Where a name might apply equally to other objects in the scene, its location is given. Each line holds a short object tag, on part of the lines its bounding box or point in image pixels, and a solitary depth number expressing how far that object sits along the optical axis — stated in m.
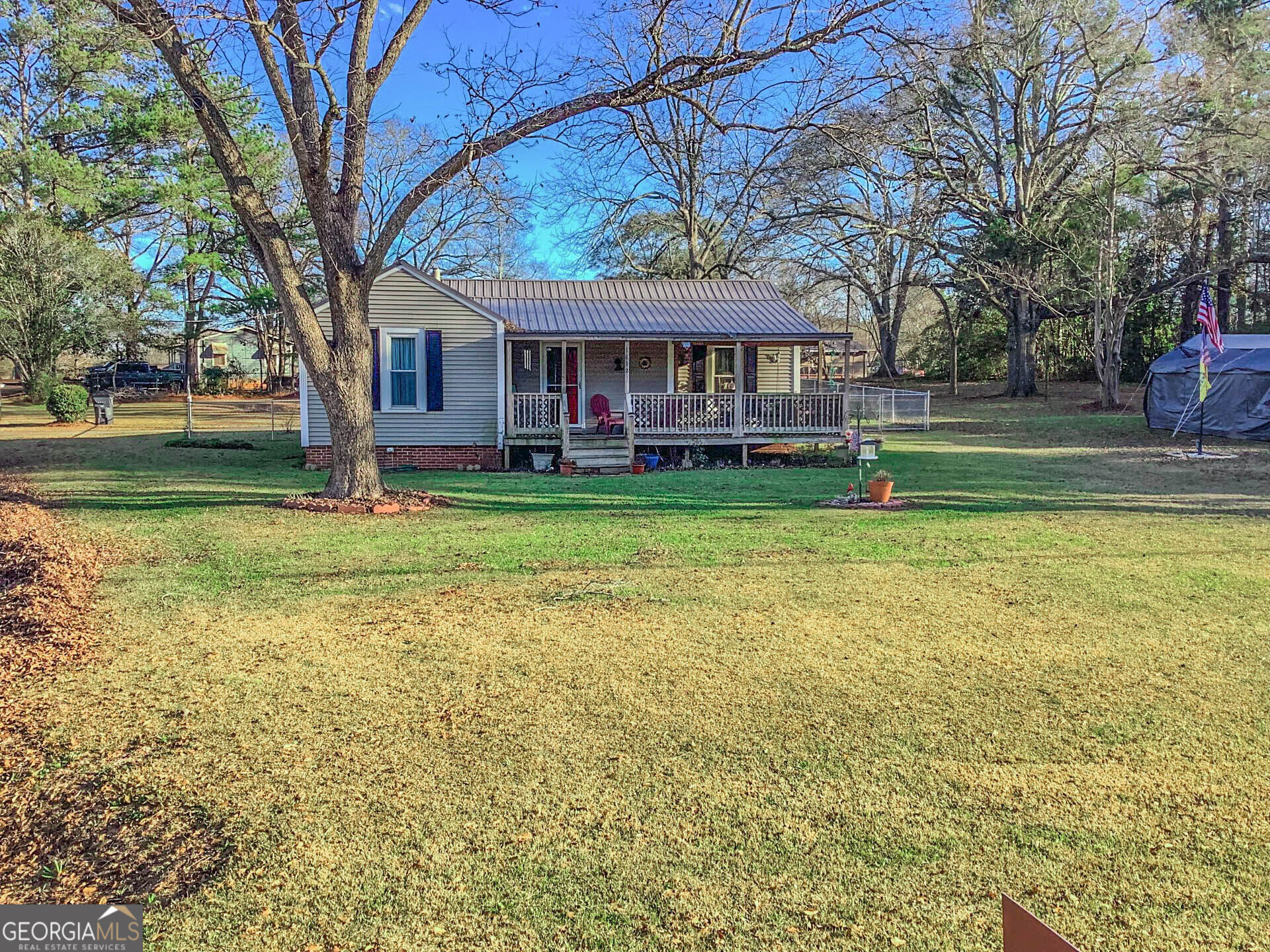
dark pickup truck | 39.33
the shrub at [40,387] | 26.69
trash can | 23.81
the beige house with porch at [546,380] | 16.55
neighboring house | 39.97
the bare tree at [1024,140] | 25.33
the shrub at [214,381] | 39.91
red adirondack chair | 17.84
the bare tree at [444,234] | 38.12
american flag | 17.44
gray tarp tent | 19.83
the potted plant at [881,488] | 11.39
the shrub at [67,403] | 22.73
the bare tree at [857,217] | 26.39
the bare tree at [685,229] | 30.72
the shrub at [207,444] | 18.73
